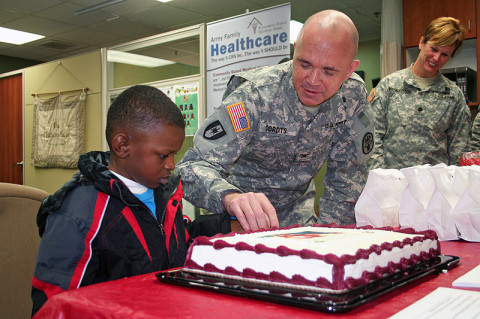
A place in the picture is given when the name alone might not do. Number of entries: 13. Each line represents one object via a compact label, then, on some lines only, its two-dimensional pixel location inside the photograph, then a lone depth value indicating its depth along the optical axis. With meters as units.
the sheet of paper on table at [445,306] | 0.42
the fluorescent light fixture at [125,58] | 4.40
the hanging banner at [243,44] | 3.26
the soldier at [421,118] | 2.51
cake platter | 0.44
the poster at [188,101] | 3.68
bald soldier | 1.30
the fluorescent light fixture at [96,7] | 5.93
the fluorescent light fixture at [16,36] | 7.40
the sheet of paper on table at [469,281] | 0.54
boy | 0.87
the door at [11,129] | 5.92
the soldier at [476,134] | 2.74
